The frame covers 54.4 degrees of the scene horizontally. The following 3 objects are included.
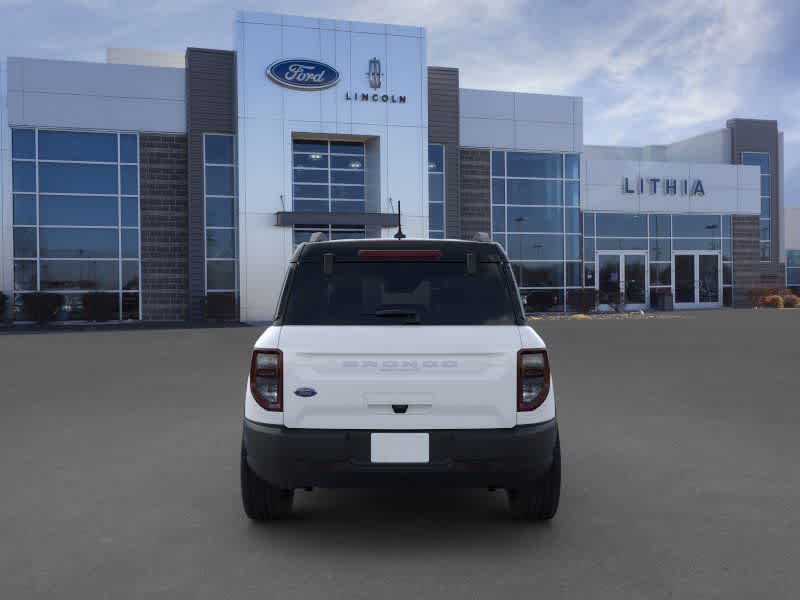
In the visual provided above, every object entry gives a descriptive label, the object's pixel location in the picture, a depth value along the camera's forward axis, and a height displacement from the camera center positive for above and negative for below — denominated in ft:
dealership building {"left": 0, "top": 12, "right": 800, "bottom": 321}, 87.81 +15.37
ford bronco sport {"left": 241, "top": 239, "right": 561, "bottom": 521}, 13.83 -2.02
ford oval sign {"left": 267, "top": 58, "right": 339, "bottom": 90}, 89.61 +25.22
